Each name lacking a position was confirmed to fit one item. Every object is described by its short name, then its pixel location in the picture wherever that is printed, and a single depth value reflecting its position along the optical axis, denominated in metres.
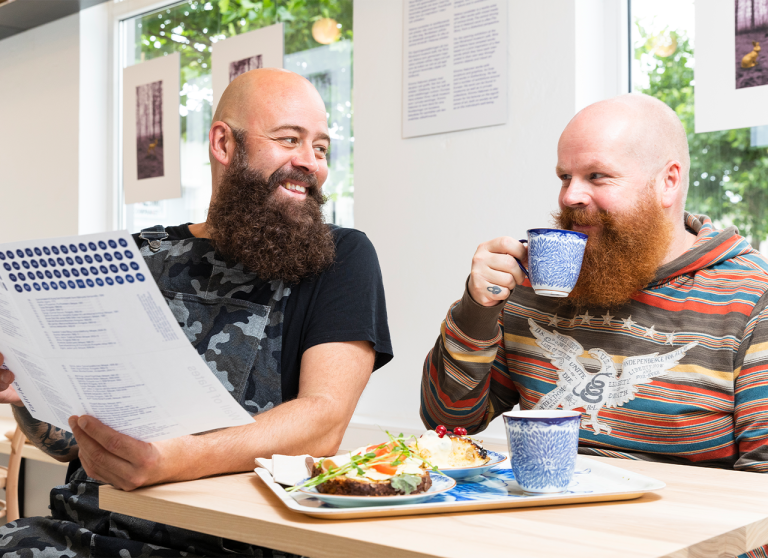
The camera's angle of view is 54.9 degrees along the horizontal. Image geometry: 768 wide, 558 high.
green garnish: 0.87
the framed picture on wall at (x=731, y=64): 2.24
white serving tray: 0.83
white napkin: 0.99
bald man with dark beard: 1.15
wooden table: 0.71
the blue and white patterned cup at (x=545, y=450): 0.91
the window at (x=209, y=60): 3.36
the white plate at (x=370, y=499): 0.84
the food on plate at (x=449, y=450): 1.04
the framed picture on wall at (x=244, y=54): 3.57
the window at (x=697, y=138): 2.31
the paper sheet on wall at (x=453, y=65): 2.64
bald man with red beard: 1.36
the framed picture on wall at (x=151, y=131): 4.04
